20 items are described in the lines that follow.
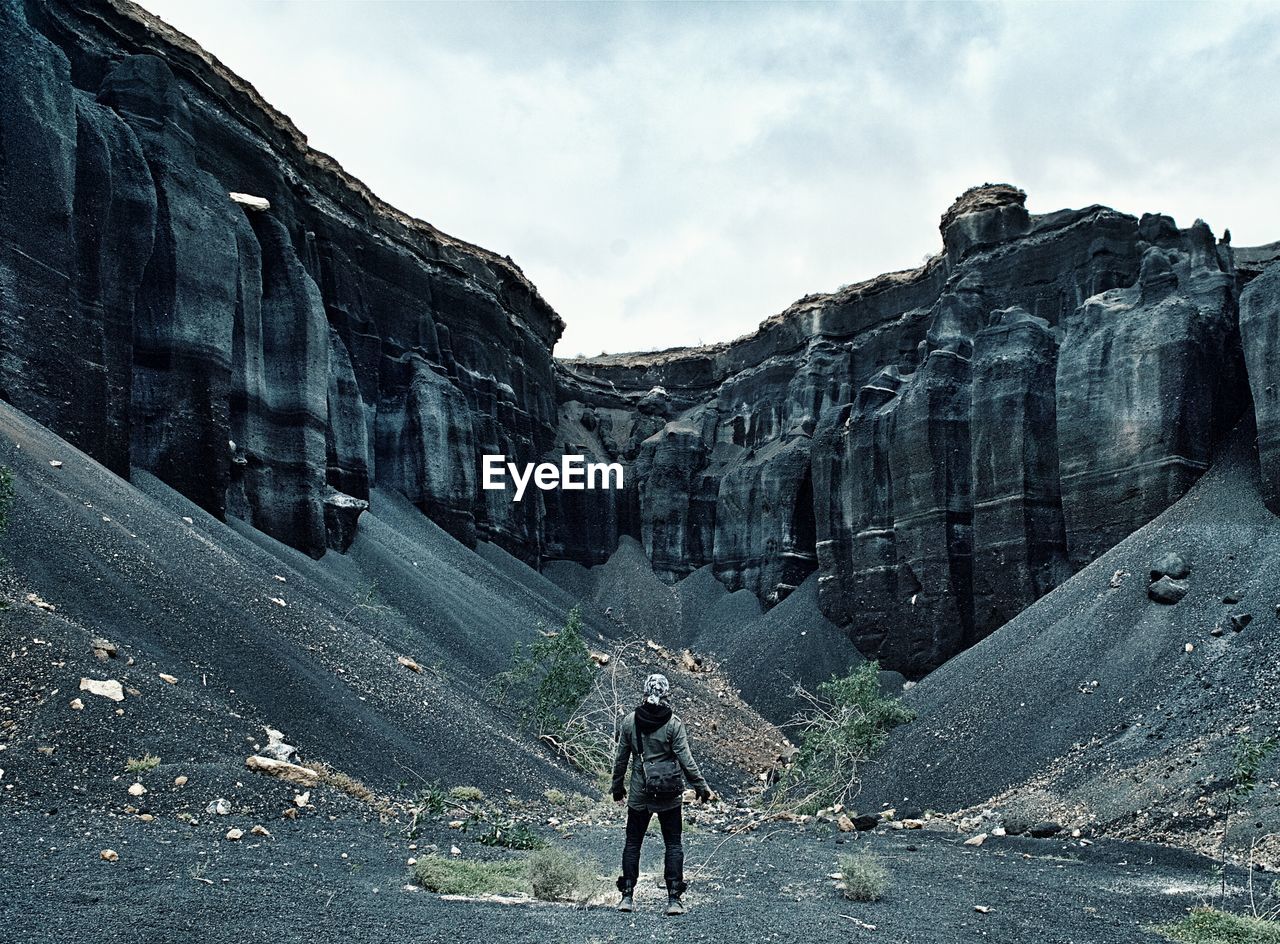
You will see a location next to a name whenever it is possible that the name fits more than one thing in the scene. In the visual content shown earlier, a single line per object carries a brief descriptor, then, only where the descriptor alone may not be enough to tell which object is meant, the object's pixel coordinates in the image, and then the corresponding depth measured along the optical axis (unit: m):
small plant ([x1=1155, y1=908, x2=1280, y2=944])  8.35
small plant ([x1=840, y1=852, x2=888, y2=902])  10.48
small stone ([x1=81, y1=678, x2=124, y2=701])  12.77
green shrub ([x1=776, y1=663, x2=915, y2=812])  24.95
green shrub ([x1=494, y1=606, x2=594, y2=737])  25.11
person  9.13
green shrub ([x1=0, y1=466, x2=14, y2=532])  14.55
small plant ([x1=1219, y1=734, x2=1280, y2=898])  11.66
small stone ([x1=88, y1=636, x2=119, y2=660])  13.77
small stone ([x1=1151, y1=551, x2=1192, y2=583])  23.53
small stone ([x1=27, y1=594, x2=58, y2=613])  14.50
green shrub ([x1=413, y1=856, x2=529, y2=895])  9.64
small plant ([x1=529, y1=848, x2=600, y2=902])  9.70
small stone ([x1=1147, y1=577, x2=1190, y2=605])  22.94
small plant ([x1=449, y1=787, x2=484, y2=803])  16.62
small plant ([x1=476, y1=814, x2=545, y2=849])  13.68
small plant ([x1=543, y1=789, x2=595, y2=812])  19.41
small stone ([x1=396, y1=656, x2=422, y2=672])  23.50
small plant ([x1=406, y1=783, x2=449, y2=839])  13.89
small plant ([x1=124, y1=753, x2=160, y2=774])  11.70
